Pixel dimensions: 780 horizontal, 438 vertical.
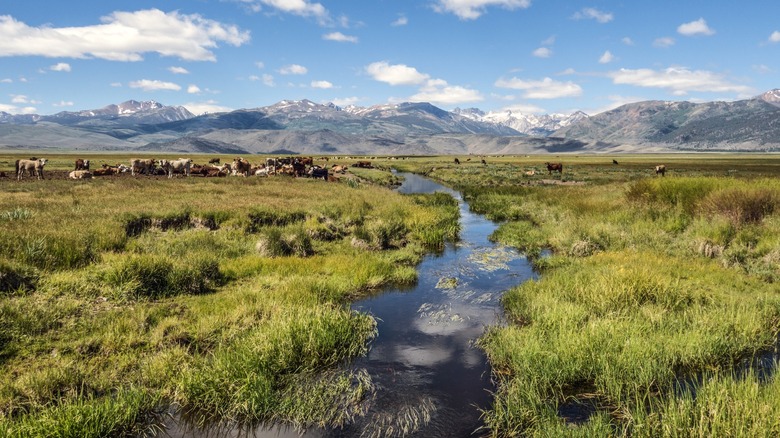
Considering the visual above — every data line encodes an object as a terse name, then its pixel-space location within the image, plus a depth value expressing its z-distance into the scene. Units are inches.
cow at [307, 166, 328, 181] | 1745.8
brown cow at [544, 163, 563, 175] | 2559.5
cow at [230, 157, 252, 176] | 1728.0
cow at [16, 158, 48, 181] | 1403.8
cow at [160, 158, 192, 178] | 1568.7
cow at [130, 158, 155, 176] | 1596.3
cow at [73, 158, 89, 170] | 1740.7
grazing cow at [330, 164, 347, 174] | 2204.7
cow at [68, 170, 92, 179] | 1388.3
